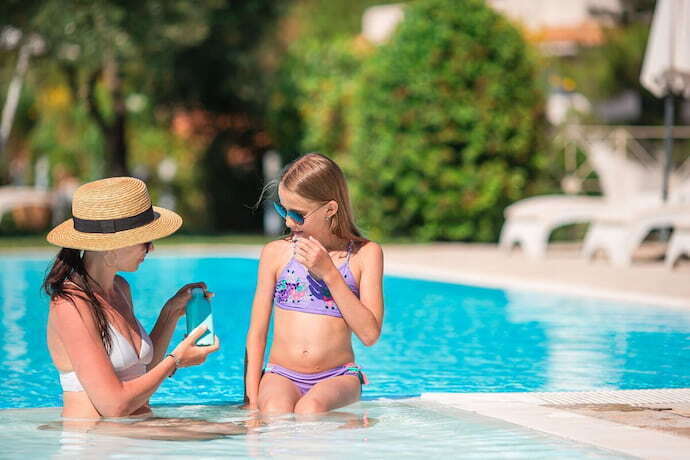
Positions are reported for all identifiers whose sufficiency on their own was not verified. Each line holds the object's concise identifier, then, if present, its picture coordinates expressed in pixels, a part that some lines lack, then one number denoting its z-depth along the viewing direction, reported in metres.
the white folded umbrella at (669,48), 15.37
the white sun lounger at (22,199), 24.28
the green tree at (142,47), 21.91
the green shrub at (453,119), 21.88
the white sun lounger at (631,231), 14.74
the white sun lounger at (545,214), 16.17
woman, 4.39
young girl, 5.12
